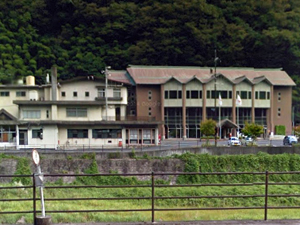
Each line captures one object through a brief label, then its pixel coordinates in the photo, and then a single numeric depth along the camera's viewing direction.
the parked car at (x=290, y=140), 37.84
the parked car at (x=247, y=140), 37.58
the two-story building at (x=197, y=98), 50.62
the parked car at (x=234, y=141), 37.38
